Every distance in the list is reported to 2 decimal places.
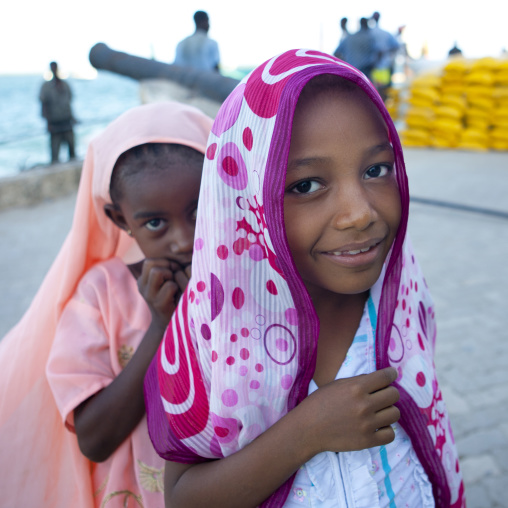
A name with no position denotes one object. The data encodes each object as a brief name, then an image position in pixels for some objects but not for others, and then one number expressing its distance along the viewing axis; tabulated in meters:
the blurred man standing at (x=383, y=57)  8.72
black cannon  3.50
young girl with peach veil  1.10
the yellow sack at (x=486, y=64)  7.32
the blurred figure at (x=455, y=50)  12.53
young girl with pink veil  0.79
